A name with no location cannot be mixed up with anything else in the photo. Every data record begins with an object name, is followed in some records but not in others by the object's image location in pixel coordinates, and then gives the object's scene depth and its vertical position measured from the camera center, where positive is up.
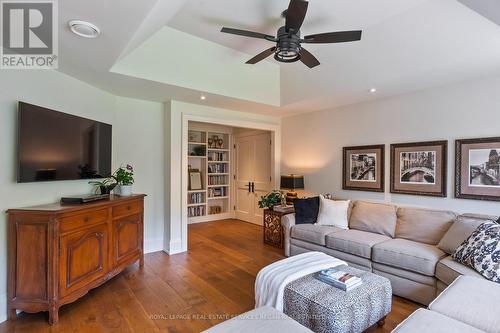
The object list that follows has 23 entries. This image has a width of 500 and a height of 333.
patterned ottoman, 1.81 -1.01
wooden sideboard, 2.29 -0.83
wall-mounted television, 2.42 +0.22
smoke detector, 1.90 +1.03
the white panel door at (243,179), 6.34 -0.31
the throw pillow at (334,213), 3.81 -0.69
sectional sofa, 2.58 -0.89
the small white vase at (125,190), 3.42 -0.32
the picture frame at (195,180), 6.18 -0.33
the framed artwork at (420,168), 3.34 -0.01
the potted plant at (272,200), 4.63 -0.59
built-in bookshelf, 6.22 -0.14
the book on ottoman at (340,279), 2.03 -0.90
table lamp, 4.78 -0.32
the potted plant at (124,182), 3.43 -0.21
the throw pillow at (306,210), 4.02 -0.67
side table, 4.34 -1.06
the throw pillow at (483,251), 2.17 -0.74
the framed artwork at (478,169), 2.94 -0.01
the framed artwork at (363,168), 3.97 -0.01
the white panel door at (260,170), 5.88 -0.07
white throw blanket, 2.11 -0.93
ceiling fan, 2.15 +1.14
